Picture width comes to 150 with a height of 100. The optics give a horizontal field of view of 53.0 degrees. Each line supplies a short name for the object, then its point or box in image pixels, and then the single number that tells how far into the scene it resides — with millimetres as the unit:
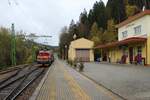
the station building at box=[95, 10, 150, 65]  18037
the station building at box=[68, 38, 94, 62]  33843
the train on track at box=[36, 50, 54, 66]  24560
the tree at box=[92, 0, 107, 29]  47714
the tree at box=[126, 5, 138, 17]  39415
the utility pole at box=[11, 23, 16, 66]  24075
